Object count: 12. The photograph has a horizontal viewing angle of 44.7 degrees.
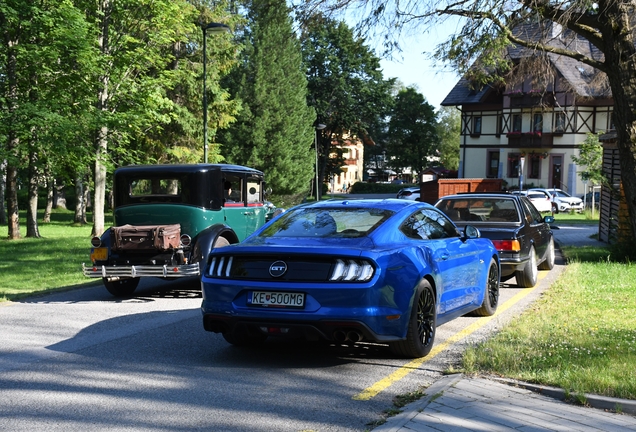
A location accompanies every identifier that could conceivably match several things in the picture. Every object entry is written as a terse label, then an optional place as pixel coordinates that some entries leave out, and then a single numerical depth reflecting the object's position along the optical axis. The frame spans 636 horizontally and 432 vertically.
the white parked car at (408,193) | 59.81
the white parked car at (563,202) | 51.59
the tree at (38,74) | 22.02
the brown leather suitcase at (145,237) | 11.05
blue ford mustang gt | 6.43
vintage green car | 11.15
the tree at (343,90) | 70.88
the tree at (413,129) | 98.75
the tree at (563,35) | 11.12
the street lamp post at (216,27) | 22.27
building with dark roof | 60.25
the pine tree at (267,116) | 53.09
